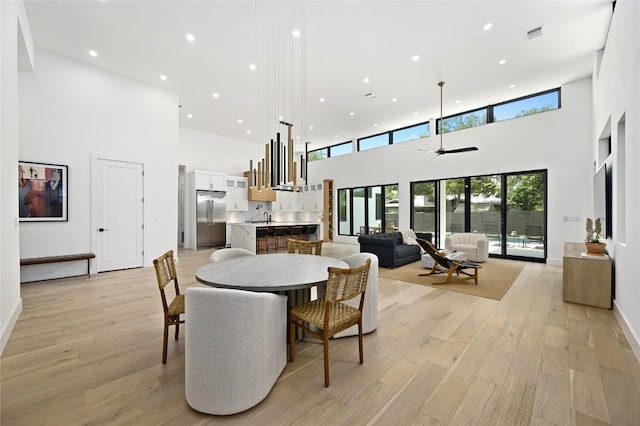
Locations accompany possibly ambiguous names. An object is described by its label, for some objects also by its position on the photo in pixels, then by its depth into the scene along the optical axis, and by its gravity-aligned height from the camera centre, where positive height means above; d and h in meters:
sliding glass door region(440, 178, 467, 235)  7.82 +0.24
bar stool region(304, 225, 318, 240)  9.93 -0.69
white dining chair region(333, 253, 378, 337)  2.79 -0.95
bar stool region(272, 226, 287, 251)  8.84 -0.82
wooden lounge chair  4.78 -0.95
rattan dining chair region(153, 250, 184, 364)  2.23 -0.81
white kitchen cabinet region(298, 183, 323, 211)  11.69 +0.62
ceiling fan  5.82 +1.37
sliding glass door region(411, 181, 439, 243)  8.41 +0.16
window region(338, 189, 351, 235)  11.13 +0.03
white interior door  5.52 -0.07
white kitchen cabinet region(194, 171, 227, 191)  8.96 +1.05
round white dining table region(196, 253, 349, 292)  2.02 -0.53
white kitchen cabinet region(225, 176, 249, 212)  9.93 +0.68
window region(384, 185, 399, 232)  9.50 +0.14
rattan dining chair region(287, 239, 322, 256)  3.99 -0.52
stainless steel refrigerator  9.01 -0.24
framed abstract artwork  4.69 +0.36
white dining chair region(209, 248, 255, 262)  3.10 -0.51
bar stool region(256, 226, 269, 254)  8.17 -0.74
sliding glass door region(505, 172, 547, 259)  6.61 -0.08
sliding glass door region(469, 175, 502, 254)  7.19 +0.11
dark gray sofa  6.09 -0.87
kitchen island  7.78 -0.70
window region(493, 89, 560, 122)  6.64 +2.72
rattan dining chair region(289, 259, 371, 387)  1.95 -0.81
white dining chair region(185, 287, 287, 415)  1.69 -0.87
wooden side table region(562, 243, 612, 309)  3.56 -0.92
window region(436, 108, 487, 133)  7.68 +2.70
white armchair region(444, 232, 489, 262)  6.60 -0.82
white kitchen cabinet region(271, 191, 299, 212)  11.49 +0.42
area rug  4.39 -1.26
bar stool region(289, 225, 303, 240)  9.32 -0.68
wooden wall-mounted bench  4.48 -0.83
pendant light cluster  3.60 +2.88
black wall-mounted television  4.01 +0.20
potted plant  3.78 -0.44
